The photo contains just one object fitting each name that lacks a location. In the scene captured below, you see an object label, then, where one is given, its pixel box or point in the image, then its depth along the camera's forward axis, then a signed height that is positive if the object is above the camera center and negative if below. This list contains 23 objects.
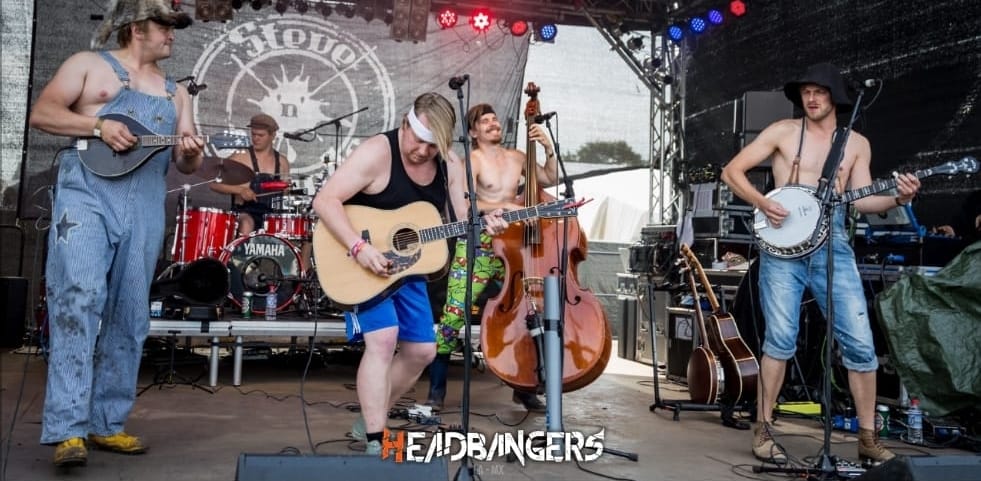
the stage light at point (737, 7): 10.73 +3.31
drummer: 8.88 +0.89
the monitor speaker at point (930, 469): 2.97 -0.63
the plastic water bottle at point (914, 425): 5.56 -0.88
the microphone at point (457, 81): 3.63 +0.79
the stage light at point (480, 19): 10.96 +3.14
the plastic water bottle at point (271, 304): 7.75 -0.34
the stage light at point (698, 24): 11.13 +3.21
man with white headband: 4.01 +0.25
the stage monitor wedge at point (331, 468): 2.73 -0.63
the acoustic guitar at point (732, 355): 5.86 -0.50
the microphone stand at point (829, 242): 3.97 +0.19
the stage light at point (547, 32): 11.23 +3.09
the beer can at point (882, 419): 5.70 -0.87
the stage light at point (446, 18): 10.96 +3.14
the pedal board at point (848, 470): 4.20 -0.89
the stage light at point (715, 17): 11.01 +3.27
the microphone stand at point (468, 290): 3.36 -0.07
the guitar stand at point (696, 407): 5.95 -0.89
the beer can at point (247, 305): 7.70 -0.35
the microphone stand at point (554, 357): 4.48 -0.42
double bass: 5.22 -0.32
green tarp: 5.42 -0.29
